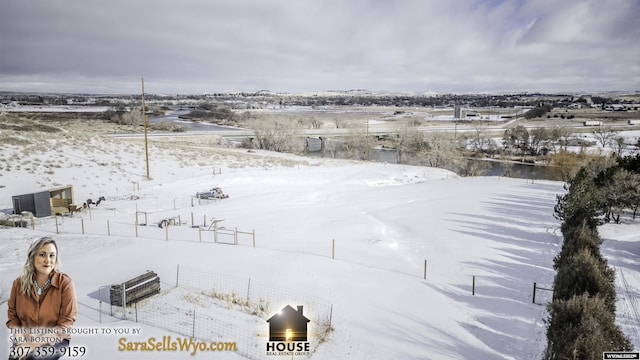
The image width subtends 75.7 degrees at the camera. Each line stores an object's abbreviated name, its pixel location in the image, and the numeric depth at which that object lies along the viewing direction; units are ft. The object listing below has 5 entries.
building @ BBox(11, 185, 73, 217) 74.13
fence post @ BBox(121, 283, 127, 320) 33.83
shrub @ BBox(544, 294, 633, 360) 26.17
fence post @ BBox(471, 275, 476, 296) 46.77
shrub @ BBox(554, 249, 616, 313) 37.50
